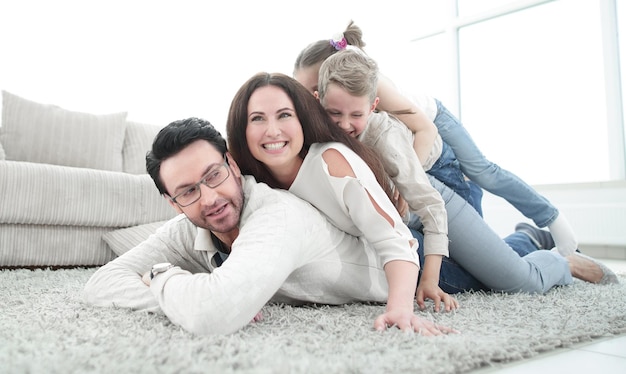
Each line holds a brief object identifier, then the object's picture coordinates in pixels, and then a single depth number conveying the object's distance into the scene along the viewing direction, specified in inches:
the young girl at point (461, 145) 72.4
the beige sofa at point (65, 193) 97.7
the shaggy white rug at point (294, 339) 32.5
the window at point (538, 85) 168.4
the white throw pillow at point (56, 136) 122.3
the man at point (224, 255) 41.5
